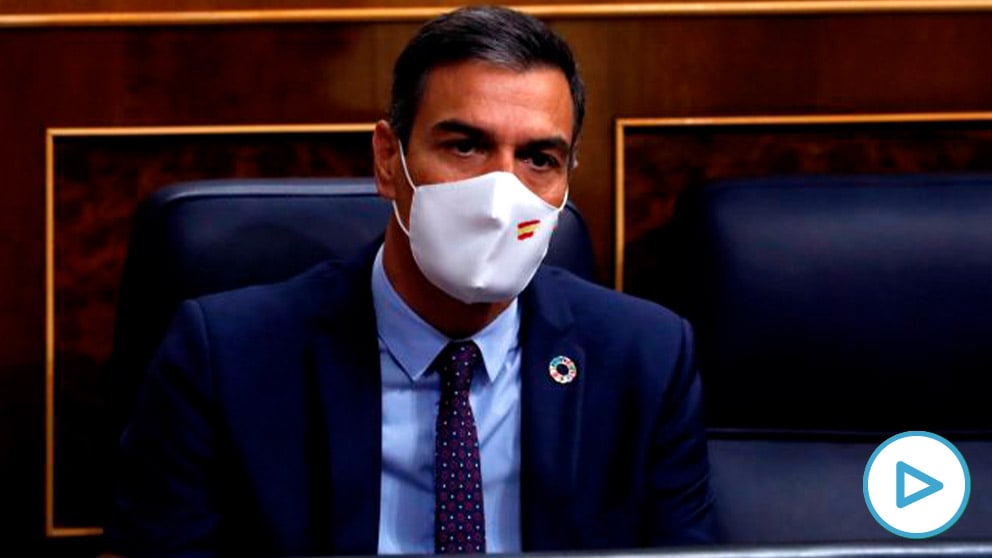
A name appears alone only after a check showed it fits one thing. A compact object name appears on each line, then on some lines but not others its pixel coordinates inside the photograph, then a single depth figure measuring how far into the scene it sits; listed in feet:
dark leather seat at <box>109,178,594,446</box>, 18.54
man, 18.13
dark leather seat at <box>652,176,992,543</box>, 18.80
